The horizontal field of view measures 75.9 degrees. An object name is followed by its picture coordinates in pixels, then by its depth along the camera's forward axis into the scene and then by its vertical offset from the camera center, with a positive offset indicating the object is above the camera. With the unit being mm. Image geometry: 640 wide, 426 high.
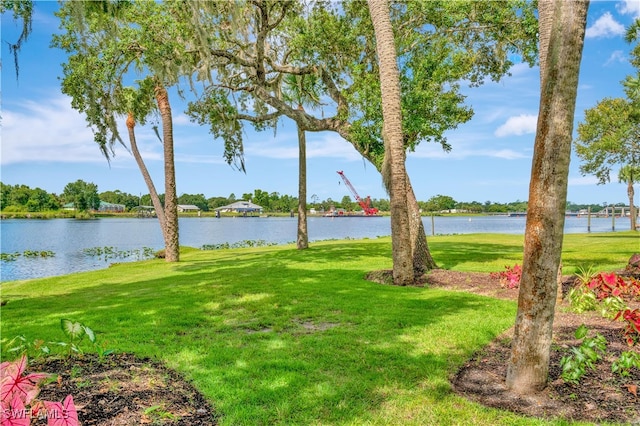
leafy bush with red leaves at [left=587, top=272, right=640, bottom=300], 6202 -1167
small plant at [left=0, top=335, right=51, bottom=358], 4258 -1545
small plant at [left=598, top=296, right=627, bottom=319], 5688 -1326
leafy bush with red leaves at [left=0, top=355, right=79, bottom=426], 1999 -957
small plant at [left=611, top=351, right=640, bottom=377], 3627 -1365
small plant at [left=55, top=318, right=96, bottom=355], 3495 -1023
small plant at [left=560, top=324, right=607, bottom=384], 3545 -1329
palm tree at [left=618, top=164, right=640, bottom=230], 24342 +2120
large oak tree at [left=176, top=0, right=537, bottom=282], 11133 +5050
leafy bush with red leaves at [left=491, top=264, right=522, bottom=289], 8252 -1377
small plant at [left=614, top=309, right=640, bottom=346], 4402 -1229
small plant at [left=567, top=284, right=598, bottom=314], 6105 -1350
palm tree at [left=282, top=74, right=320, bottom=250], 17469 +2296
